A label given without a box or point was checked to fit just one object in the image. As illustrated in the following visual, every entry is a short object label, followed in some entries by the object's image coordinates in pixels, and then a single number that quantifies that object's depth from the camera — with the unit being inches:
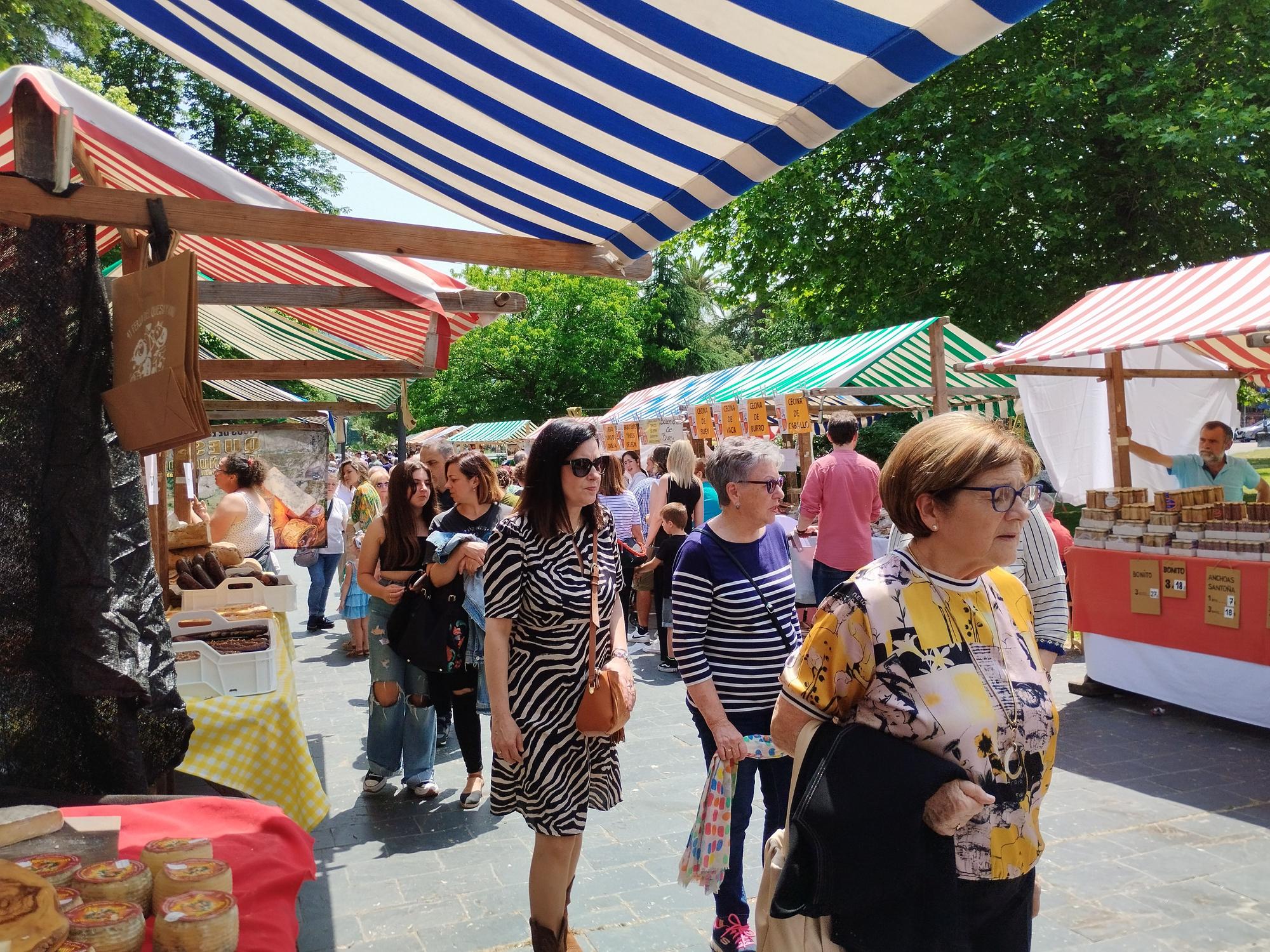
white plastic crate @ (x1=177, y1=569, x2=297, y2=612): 183.5
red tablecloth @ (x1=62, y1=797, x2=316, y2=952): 79.6
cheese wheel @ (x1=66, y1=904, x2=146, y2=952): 66.1
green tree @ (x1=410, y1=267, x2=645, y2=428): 1552.7
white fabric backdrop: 450.6
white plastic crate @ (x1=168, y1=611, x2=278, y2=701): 135.4
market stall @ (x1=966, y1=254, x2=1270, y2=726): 243.6
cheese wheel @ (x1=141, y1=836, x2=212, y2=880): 78.1
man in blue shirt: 319.9
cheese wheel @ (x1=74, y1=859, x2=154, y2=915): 72.4
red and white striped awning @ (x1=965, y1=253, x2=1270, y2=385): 262.1
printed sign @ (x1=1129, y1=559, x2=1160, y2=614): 267.4
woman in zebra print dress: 123.0
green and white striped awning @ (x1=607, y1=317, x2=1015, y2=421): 424.5
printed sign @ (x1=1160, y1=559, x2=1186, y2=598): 259.6
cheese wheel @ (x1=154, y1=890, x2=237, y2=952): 67.5
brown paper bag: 93.2
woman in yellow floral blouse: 74.8
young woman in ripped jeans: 208.4
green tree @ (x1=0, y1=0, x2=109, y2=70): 465.4
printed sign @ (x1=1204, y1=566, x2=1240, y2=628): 243.8
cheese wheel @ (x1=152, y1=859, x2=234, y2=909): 74.7
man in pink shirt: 299.3
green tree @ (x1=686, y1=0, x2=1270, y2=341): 580.4
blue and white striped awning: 87.9
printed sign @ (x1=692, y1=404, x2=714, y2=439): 462.9
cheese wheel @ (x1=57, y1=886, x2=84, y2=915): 68.2
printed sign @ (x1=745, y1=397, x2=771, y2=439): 412.5
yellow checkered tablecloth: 131.0
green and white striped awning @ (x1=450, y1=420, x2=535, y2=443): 1425.9
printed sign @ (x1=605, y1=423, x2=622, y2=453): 629.3
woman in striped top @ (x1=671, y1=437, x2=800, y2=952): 132.3
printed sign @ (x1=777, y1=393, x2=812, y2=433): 393.1
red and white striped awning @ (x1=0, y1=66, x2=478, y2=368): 121.1
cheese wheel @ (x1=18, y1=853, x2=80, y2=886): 72.4
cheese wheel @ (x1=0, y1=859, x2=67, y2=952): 60.3
